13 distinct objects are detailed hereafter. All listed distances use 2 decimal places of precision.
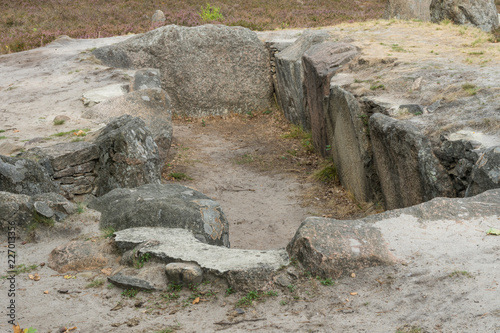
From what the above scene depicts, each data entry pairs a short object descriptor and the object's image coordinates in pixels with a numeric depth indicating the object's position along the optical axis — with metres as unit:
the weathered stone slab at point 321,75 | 10.28
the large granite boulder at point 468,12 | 14.88
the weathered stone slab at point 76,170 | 7.23
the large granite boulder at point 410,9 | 16.62
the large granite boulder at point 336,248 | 4.29
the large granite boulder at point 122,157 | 7.66
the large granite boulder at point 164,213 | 5.50
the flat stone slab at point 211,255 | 4.23
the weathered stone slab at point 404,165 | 6.32
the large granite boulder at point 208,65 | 13.99
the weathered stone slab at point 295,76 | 12.55
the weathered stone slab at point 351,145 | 8.16
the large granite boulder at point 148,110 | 9.12
